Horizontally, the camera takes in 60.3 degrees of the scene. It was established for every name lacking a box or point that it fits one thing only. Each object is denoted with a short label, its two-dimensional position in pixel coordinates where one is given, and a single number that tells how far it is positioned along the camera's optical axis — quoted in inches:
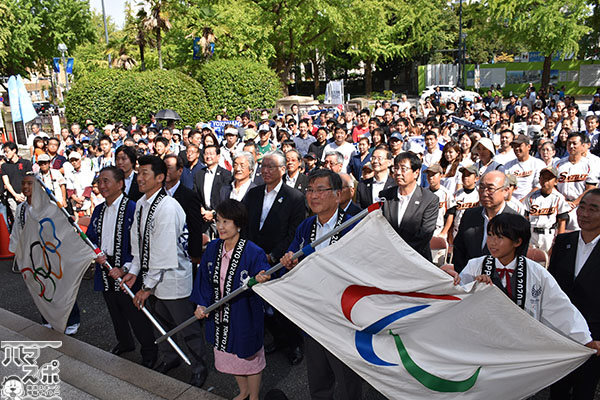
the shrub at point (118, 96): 721.0
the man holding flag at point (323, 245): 140.3
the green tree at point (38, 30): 1237.1
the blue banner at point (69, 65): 1190.7
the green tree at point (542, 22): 1091.3
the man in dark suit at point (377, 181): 224.9
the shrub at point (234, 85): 835.4
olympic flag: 190.1
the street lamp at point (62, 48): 1038.8
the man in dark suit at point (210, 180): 266.1
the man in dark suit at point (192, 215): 191.3
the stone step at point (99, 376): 164.2
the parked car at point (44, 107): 1591.5
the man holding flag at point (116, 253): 183.6
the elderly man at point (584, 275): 133.6
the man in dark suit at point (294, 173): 248.8
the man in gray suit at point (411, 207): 189.8
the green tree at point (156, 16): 874.8
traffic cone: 336.5
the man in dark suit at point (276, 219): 192.5
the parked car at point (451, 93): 1103.0
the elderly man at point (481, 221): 155.0
